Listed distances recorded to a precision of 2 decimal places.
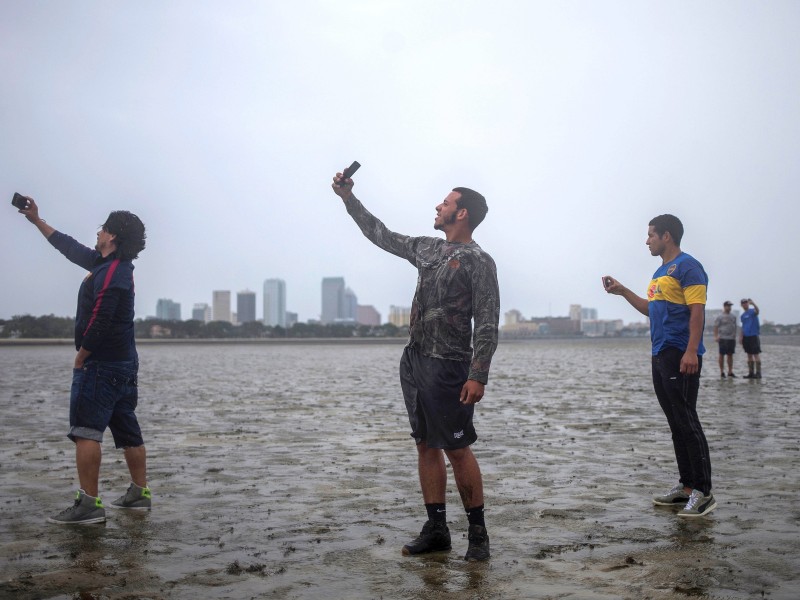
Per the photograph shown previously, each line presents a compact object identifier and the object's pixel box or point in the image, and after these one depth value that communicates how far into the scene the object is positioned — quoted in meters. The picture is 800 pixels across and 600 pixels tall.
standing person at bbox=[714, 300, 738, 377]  20.89
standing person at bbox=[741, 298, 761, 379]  20.47
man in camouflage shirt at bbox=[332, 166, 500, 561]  4.93
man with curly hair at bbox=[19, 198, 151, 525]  5.86
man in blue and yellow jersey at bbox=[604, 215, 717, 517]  6.13
